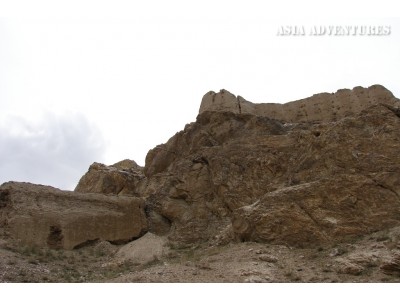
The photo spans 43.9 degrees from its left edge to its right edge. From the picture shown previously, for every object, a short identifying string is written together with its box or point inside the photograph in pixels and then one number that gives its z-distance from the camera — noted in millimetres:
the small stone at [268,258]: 14047
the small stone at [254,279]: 12148
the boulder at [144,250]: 18281
